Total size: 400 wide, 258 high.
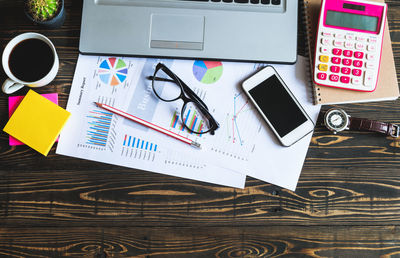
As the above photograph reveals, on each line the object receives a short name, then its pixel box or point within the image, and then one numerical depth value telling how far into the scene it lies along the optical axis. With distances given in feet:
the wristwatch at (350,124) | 2.21
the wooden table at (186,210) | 2.22
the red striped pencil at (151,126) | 2.24
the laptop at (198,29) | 2.21
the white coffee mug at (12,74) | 2.11
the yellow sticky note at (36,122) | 2.17
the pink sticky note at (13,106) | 2.23
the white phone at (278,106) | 2.25
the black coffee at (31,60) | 2.15
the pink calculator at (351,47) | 2.20
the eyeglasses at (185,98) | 2.23
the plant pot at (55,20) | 2.16
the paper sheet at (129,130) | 2.25
